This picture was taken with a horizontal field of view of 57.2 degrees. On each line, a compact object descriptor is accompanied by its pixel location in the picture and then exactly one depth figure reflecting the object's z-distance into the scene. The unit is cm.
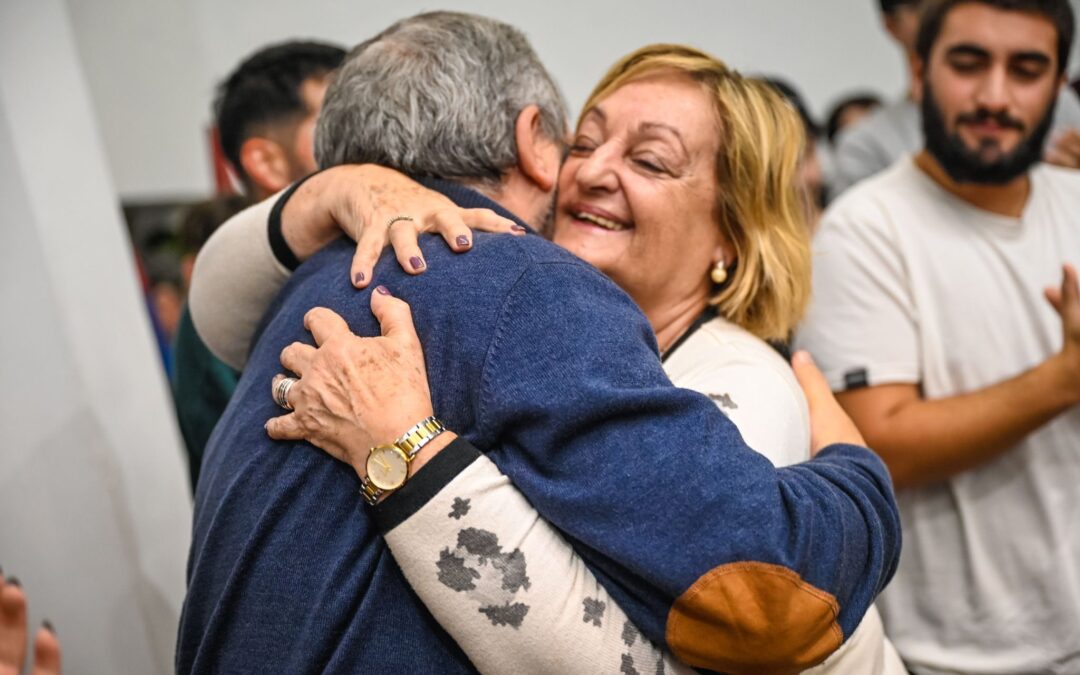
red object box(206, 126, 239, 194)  453
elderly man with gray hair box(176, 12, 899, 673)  105
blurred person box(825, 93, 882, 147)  496
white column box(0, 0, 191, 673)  196
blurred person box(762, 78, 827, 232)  325
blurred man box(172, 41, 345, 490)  245
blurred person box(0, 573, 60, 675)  117
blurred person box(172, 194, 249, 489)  215
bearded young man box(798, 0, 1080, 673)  185
